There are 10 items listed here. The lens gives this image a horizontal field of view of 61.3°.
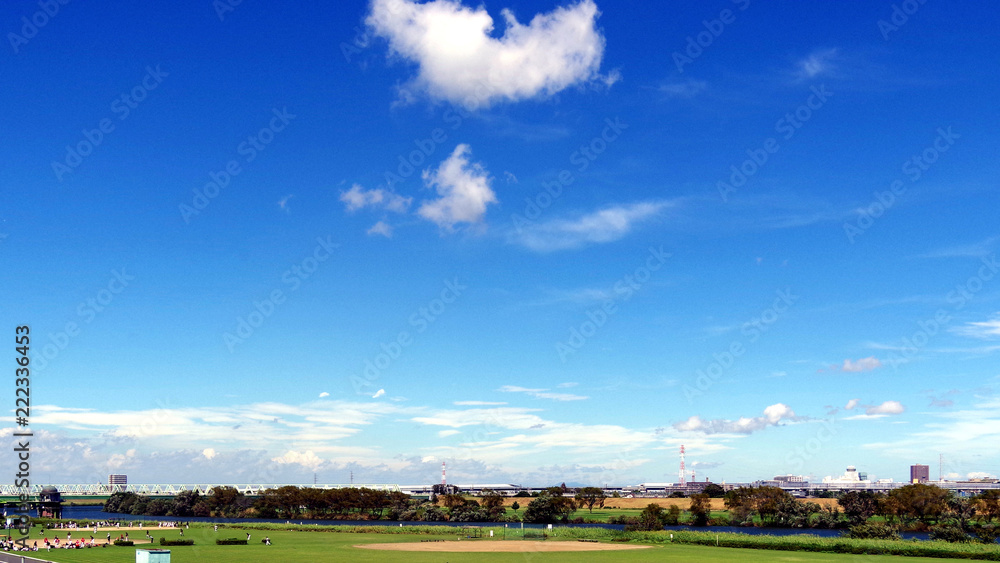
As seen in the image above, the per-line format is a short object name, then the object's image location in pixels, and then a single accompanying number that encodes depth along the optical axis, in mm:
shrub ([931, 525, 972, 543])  123250
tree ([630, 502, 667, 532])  165000
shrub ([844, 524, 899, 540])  124181
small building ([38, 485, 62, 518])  189338
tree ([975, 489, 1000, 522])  170500
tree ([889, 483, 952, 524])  171250
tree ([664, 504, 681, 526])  180375
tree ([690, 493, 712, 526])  186000
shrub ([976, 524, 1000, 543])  121981
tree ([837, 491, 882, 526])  176500
